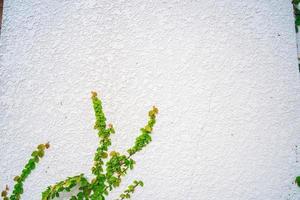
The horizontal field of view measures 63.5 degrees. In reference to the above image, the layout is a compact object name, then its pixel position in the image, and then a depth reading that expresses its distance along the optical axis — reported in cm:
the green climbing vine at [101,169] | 172
